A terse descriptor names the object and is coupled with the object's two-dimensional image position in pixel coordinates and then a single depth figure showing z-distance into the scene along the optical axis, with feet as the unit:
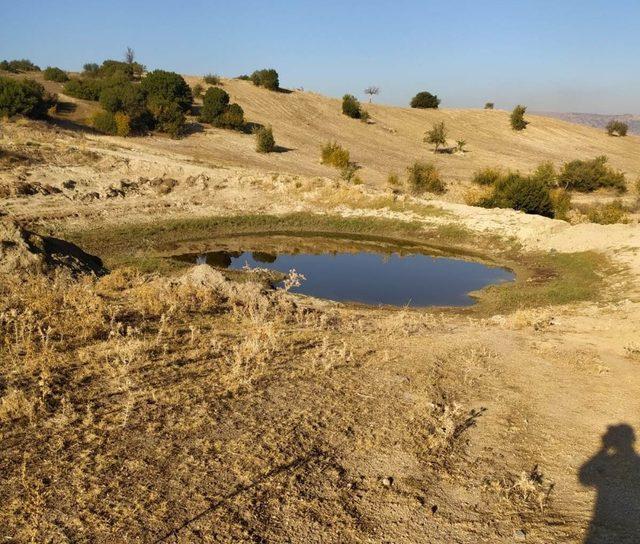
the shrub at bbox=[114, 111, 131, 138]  135.85
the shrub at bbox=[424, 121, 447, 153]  178.50
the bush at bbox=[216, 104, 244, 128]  161.79
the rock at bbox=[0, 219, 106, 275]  34.88
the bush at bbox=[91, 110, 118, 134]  136.77
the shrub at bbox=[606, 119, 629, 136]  235.20
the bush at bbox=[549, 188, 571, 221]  97.24
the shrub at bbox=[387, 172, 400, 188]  118.42
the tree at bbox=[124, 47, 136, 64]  279.08
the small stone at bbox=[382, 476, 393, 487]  18.08
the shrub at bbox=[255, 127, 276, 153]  143.74
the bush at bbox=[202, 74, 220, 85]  212.23
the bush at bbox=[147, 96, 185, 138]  145.07
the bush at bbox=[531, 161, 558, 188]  113.80
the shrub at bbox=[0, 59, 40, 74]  217.97
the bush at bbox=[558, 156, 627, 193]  131.75
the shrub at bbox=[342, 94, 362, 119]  208.74
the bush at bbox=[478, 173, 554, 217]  98.68
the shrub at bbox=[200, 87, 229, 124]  163.73
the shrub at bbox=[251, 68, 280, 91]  220.84
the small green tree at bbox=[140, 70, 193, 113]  160.45
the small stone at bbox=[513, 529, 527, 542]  16.03
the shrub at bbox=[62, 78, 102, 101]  164.14
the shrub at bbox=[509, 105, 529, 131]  225.97
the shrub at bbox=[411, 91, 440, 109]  249.75
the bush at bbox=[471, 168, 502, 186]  124.47
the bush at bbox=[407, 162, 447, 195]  117.29
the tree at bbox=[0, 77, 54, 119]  126.00
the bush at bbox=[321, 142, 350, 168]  137.69
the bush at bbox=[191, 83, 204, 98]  191.01
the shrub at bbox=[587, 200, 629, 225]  92.63
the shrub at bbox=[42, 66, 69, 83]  188.75
